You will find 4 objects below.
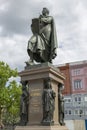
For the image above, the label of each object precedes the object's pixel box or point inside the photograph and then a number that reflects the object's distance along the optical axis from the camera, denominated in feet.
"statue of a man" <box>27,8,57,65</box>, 38.42
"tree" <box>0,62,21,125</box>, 92.94
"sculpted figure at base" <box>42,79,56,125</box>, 33.47
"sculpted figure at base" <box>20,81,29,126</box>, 35.14
